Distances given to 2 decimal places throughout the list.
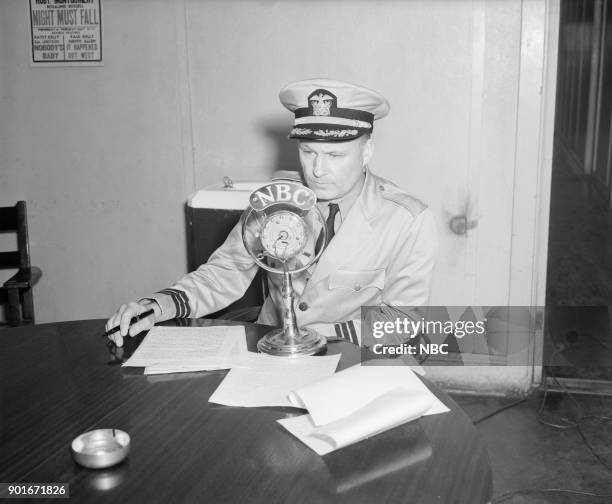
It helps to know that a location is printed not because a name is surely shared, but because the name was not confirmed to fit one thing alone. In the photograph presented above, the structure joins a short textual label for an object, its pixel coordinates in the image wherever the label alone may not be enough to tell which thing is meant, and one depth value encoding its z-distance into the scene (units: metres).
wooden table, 1.06
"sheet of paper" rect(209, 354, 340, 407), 1.37
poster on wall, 3.17
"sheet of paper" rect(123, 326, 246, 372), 1.55
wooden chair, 3.08
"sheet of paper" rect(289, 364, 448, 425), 1.25
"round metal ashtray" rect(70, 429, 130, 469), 1.12
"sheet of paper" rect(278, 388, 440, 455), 1.17
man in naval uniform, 1.95
